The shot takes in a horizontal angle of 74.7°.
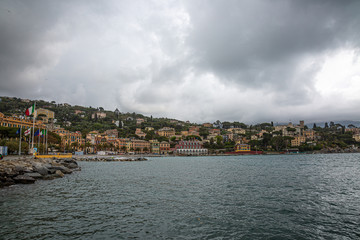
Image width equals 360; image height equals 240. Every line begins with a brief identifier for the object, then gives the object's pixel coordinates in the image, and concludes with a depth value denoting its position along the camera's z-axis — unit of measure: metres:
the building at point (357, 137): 183.57
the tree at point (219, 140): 159.65
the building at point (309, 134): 184.51
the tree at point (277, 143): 153.62
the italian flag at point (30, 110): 32.06
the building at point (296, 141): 161.95
